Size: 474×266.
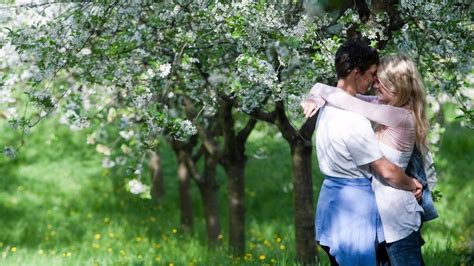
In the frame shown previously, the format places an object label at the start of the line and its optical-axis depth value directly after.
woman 8.08
